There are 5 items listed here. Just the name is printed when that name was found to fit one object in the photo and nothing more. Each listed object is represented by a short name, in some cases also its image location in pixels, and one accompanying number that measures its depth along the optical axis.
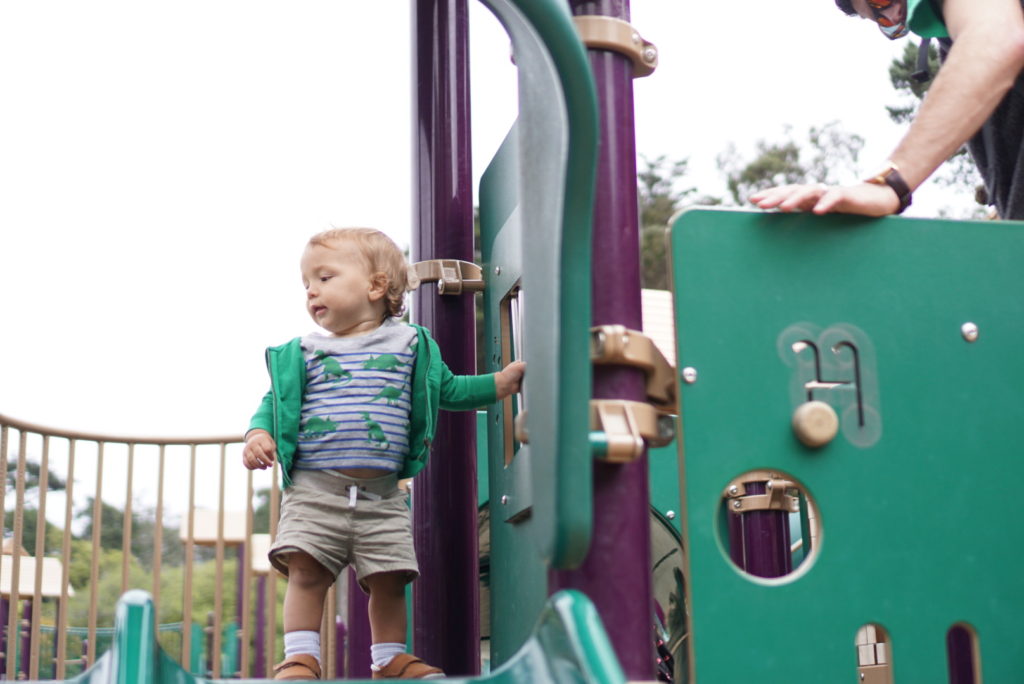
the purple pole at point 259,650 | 6.46
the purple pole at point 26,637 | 5.30
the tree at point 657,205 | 14.45
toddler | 1.94
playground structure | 1.19
